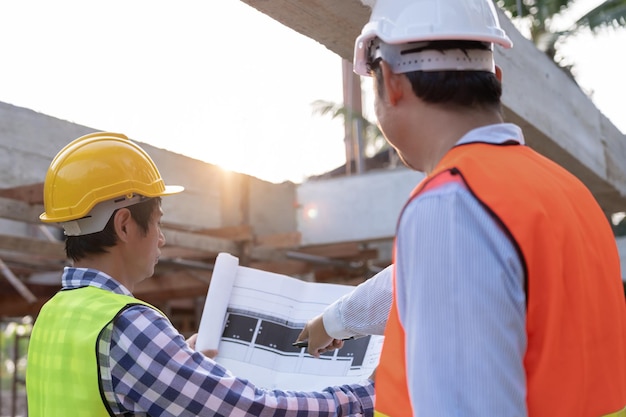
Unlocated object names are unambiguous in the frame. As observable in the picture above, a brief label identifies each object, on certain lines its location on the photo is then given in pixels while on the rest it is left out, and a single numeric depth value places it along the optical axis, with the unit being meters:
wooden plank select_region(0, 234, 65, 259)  6.55
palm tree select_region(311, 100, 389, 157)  17.89
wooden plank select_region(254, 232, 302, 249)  7.61
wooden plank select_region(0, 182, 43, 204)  5.84
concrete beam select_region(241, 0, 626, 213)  2.72
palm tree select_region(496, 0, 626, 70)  14.84
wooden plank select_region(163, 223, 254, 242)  7.46
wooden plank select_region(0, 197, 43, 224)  5.75
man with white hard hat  1.02
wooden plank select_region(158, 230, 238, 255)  6.89
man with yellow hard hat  1.85
